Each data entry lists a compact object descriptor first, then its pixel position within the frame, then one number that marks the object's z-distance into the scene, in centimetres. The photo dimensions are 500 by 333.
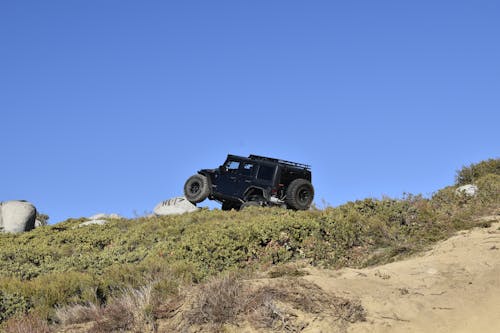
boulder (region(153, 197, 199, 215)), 2341
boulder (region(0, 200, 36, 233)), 2431
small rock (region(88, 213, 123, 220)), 2529
